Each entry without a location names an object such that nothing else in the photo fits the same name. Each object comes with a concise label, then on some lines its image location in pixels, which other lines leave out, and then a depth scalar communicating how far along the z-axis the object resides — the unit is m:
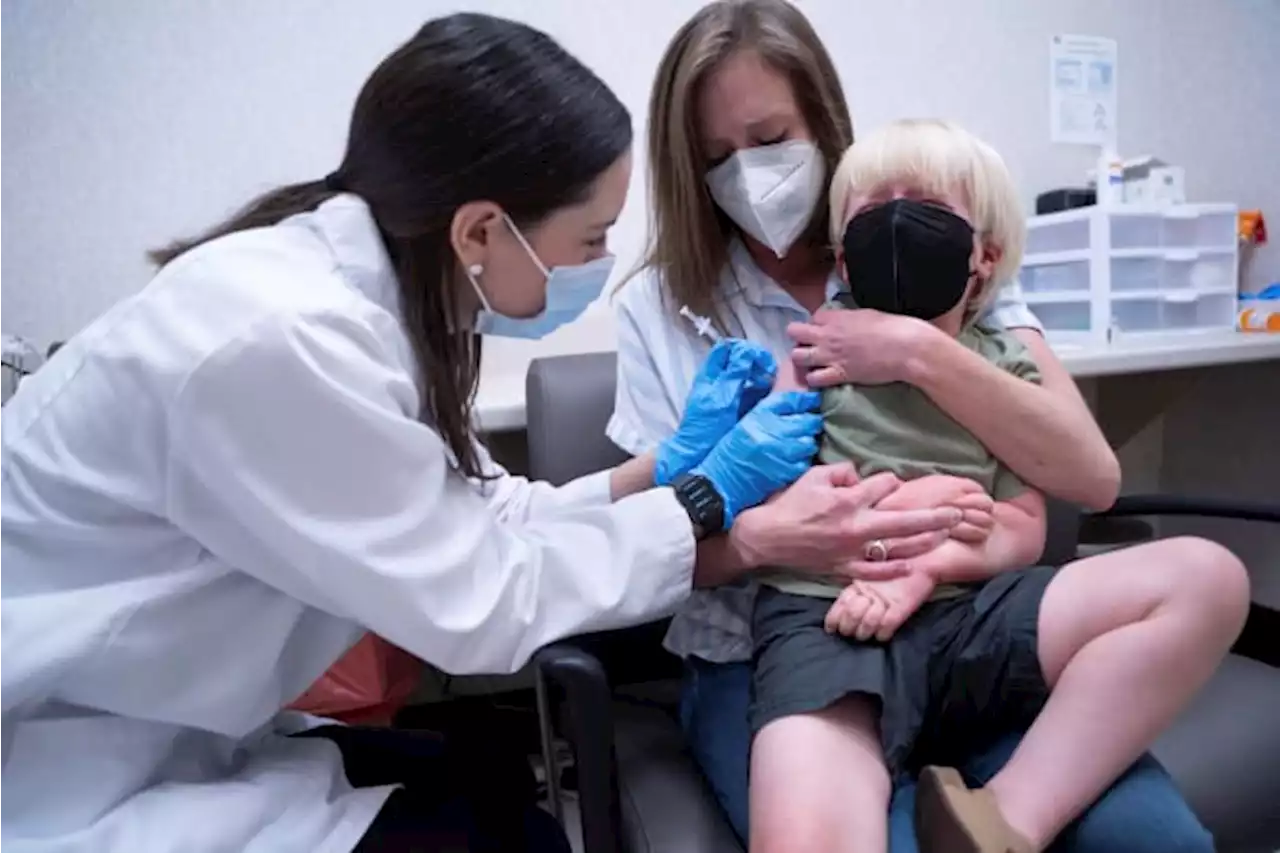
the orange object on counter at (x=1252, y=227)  2.37
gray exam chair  0.91
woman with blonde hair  1.09
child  0.88
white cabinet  2.01
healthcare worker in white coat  0.82
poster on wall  2.34
